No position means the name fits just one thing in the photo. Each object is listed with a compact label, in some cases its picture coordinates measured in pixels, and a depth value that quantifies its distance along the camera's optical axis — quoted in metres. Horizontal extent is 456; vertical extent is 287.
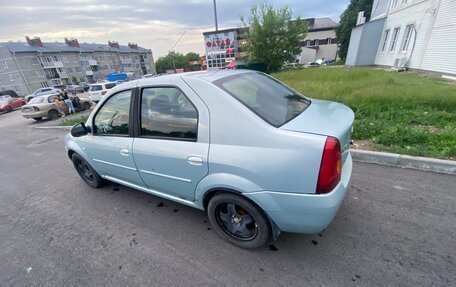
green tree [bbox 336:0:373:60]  37.28
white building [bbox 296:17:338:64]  54.12
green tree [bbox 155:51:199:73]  83.25
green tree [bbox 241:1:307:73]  22.27
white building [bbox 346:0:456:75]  10.23
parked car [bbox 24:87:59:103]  24.79
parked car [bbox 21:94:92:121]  12.41
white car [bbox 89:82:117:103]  16.42
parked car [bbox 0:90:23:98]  28.58
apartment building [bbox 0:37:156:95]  40.91
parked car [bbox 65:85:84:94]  36.75
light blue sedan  1.69
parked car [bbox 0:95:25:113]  21.34
